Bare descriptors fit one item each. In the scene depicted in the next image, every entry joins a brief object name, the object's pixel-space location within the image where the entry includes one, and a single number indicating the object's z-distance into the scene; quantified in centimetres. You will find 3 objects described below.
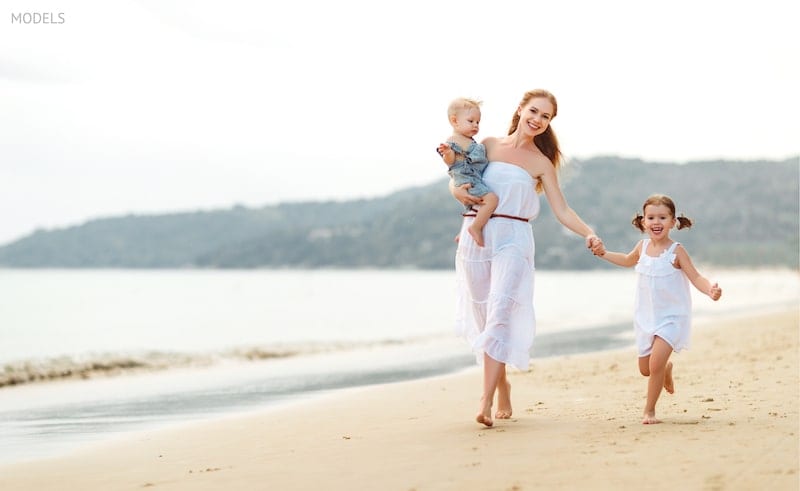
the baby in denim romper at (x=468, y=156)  594
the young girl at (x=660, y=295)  585
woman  599
